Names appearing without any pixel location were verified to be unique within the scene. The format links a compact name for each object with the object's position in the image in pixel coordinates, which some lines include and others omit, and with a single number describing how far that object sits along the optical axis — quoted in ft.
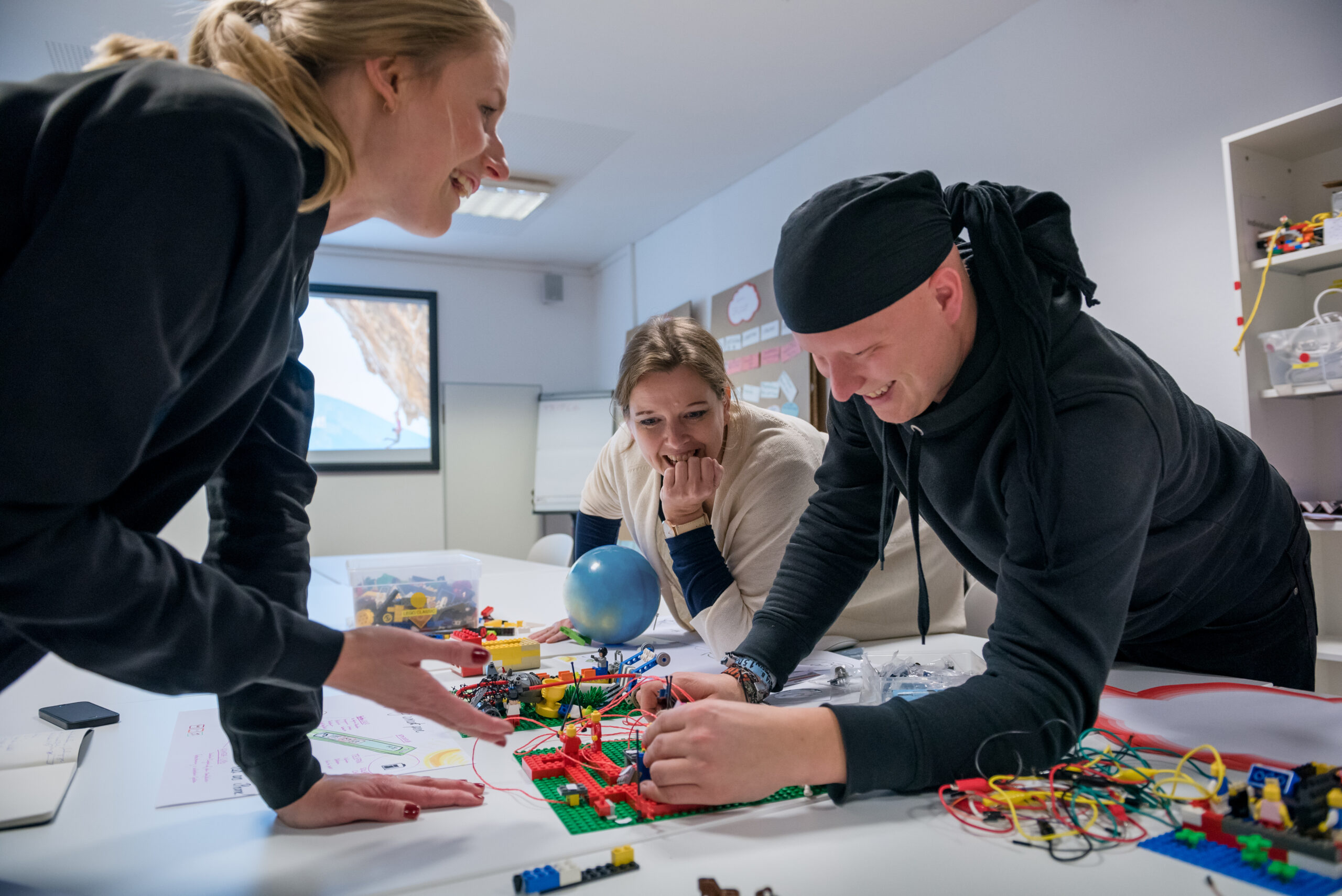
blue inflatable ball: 5.87
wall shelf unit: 7.52
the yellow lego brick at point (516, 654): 5.23
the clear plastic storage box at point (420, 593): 6.48
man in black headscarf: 2.86
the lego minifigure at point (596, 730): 3.47
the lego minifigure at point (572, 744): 3.44
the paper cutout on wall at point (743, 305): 16.42
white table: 2.38
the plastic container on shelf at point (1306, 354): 7.23
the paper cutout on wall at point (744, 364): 16.43
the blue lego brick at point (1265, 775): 2.56
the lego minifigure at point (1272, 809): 2.41
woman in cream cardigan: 5.80
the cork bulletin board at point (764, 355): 14.92
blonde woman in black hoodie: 1.76
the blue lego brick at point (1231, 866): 2.21
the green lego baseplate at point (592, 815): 2.82
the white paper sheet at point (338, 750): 3.32
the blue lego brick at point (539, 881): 2.32
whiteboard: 21.59
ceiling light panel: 17.28
